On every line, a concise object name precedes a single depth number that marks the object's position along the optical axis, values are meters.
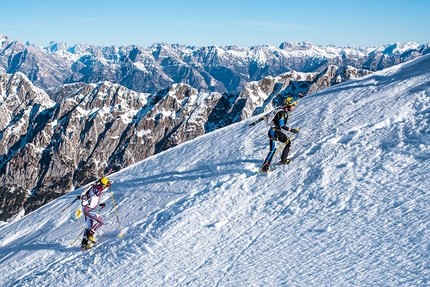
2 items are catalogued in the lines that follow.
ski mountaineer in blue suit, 14.86
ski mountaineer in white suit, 14.01
